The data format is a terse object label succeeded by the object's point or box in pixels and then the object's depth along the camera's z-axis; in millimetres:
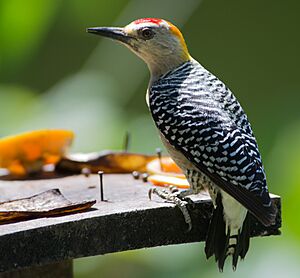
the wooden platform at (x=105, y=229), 7227
